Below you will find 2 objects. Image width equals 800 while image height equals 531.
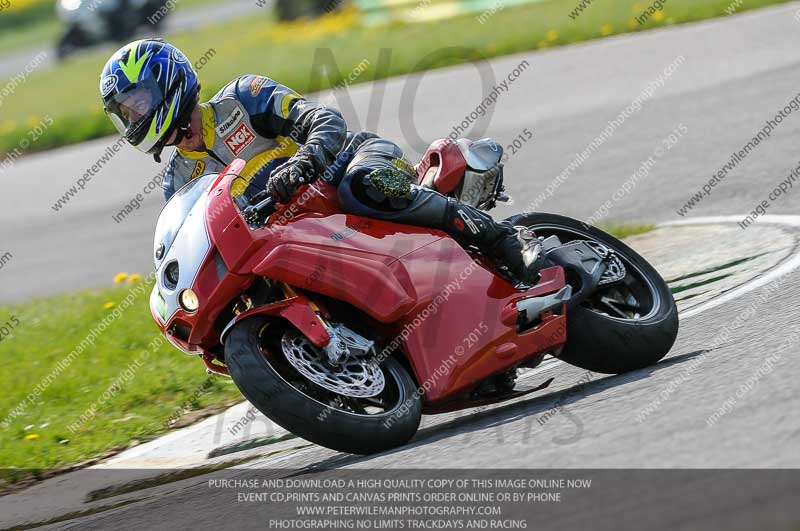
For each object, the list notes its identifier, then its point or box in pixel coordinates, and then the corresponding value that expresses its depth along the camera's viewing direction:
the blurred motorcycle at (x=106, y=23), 68.31
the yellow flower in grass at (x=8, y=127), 40.63
